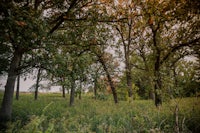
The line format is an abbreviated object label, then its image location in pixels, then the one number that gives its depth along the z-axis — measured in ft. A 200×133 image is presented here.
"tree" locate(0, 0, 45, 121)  21.71
